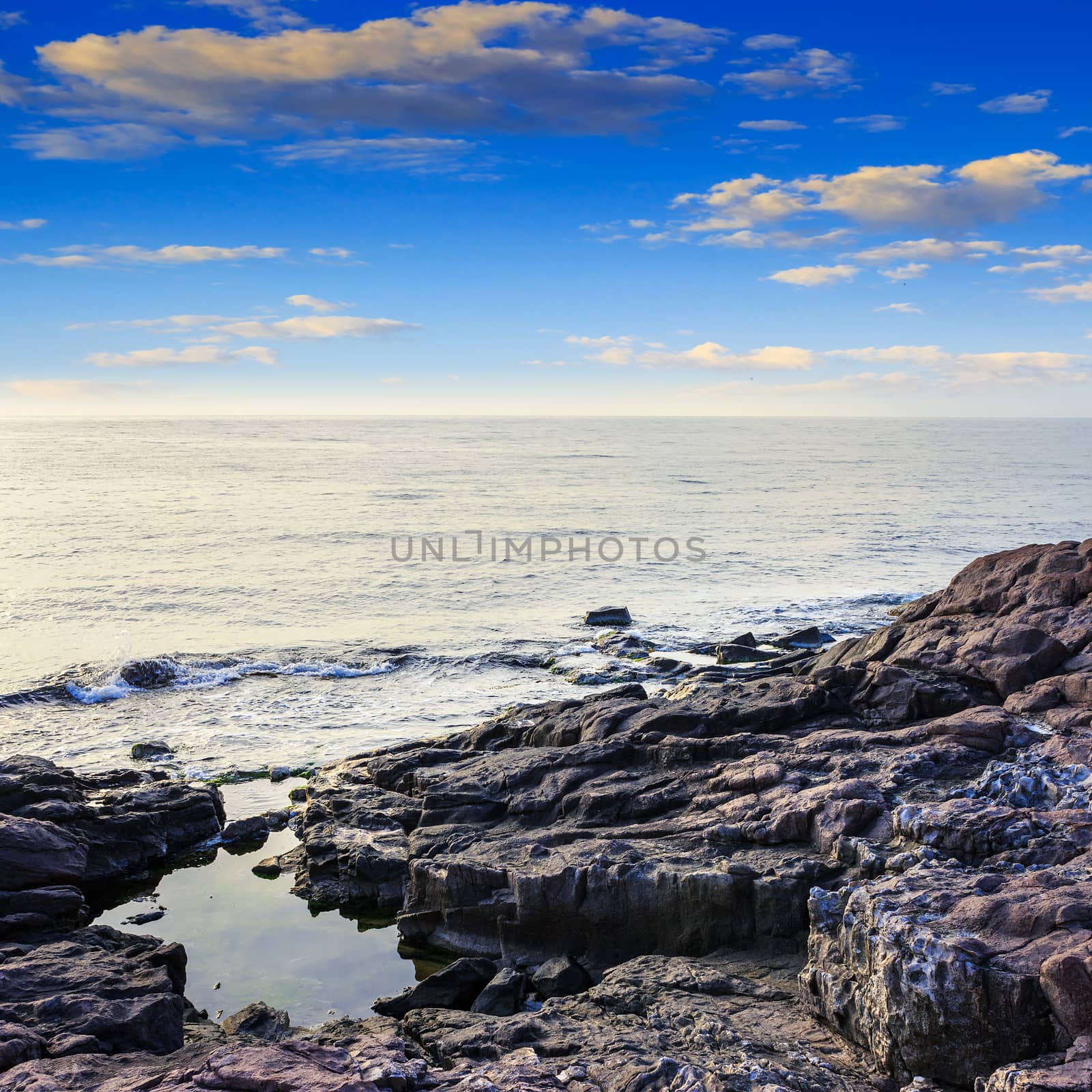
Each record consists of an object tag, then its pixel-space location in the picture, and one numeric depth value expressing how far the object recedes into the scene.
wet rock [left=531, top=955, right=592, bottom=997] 12.34
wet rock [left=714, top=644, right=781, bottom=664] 29.67
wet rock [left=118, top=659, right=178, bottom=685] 28.94
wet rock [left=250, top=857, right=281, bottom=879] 17.20
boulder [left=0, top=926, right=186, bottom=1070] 10.40
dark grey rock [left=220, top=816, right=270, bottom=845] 18.44
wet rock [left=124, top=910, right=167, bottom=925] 15.62
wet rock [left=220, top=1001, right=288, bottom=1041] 11.67
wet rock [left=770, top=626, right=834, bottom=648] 31.62
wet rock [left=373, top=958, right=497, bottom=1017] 12.55
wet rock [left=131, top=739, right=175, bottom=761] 22.80
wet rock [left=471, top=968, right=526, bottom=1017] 12.01
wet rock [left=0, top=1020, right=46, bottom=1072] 9.20
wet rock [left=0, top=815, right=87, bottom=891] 14.30
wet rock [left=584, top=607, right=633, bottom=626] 37.12
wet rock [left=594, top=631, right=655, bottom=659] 31.62
